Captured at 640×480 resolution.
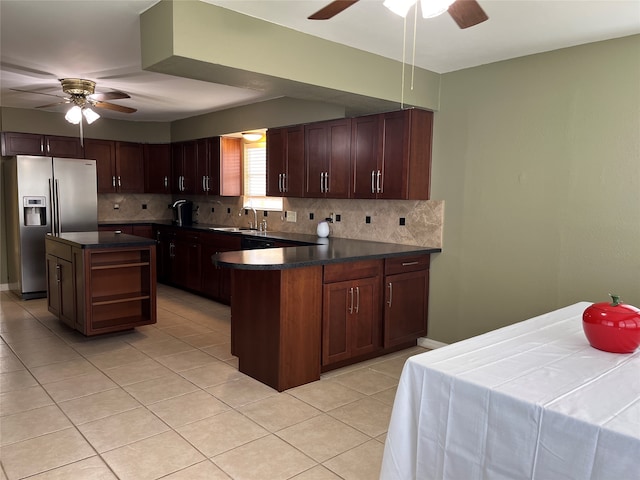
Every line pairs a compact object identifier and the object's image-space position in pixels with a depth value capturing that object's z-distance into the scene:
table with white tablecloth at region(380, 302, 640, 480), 1.20
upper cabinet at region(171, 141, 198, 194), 6.76
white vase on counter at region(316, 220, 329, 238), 4.93
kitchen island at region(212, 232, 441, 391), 3.25
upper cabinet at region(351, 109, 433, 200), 4.06
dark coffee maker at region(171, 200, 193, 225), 6.85
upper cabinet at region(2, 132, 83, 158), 6.11
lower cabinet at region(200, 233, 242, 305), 5.53
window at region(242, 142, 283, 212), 6.09
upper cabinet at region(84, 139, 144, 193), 6.83
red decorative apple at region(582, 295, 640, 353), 1.68
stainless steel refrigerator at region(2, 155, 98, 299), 5.81
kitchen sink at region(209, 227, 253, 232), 5.83
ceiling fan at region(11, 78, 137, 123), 4.43
